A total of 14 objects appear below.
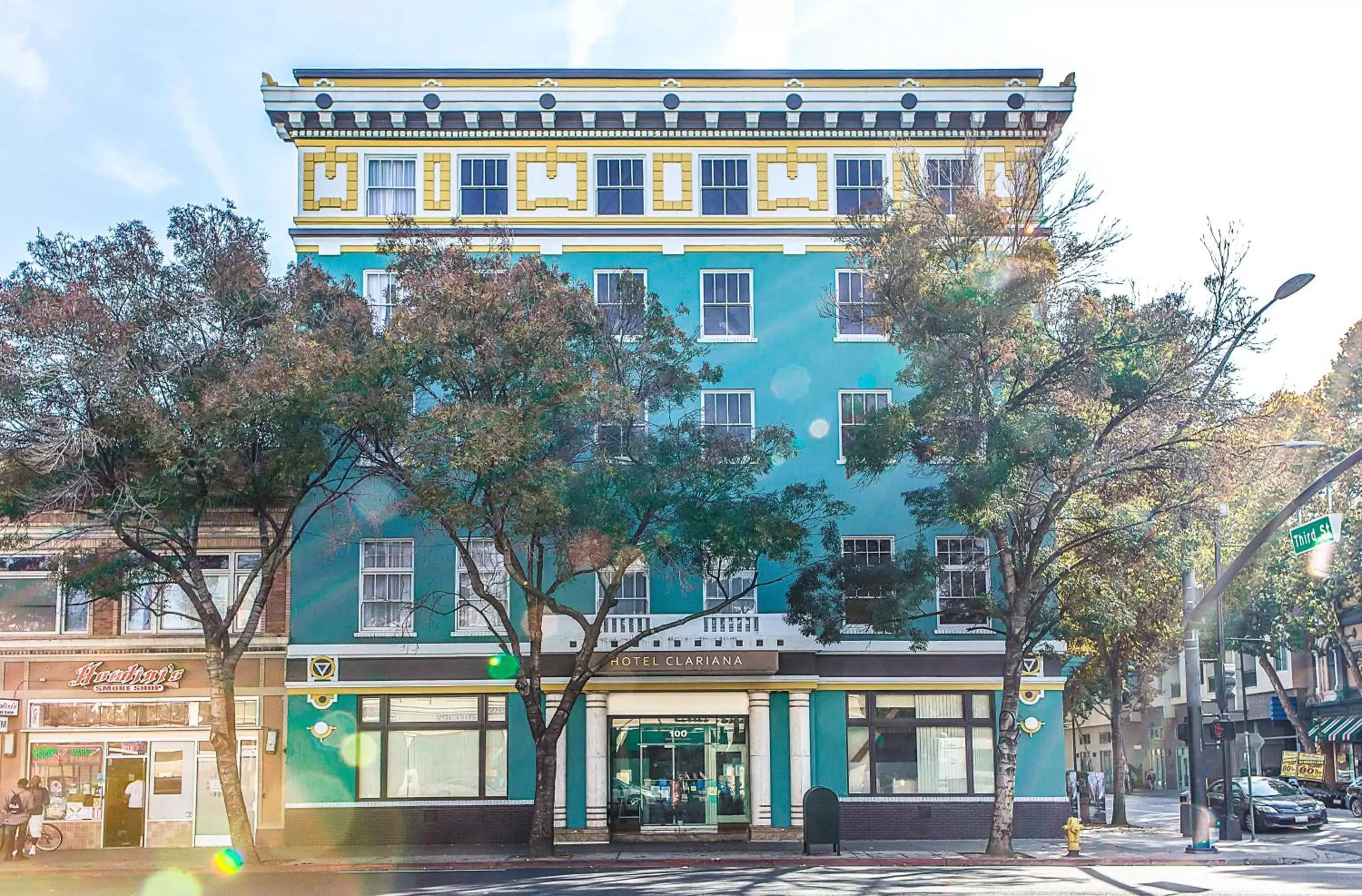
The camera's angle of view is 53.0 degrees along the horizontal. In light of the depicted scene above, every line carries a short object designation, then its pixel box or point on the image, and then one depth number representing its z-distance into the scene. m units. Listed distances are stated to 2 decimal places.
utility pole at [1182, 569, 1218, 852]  28.03
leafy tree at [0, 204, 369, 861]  25.03
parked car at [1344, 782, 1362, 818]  46.25
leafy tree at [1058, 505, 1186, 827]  28.11
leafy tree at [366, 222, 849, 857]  24.84
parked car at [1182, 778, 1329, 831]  36.69
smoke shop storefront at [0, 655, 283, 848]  31.52
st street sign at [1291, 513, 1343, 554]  22.89
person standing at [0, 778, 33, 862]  29.03
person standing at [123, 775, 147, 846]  31.45
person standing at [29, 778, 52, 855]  29.48
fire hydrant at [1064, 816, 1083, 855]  27.06
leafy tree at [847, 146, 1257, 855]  25.75
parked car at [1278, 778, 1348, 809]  52.09
